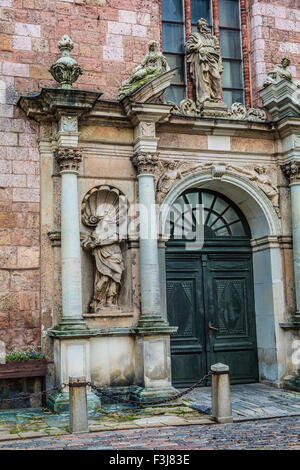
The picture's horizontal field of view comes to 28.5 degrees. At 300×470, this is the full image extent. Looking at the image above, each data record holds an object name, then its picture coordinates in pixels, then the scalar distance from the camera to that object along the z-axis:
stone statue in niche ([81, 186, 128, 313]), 9.23
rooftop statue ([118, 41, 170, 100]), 9.57
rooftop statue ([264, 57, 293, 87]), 10.41
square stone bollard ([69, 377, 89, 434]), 6.89
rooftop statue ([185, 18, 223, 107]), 10.25
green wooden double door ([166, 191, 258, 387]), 10.15
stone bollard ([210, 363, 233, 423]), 7.38
